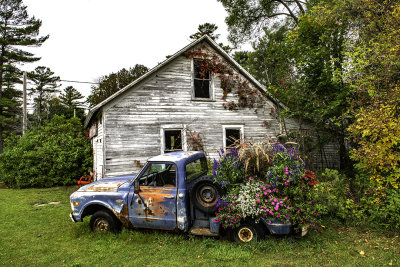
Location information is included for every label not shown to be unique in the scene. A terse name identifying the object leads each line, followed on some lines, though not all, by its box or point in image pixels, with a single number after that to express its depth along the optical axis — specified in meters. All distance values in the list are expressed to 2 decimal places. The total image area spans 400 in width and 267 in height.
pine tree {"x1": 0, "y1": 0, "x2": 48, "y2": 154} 25.26
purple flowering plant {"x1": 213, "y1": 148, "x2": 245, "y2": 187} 4.38
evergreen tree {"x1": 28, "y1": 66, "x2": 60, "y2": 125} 39.50
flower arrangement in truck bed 4.12
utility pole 16.80
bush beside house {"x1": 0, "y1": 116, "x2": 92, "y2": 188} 11.80
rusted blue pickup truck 4.35
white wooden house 9.21
